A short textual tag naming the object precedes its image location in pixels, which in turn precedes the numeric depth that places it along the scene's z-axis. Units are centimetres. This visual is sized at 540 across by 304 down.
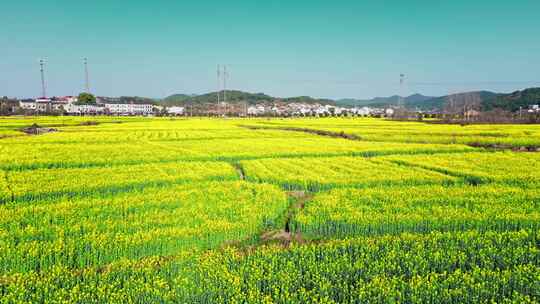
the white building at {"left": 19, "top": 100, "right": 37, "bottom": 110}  16675
